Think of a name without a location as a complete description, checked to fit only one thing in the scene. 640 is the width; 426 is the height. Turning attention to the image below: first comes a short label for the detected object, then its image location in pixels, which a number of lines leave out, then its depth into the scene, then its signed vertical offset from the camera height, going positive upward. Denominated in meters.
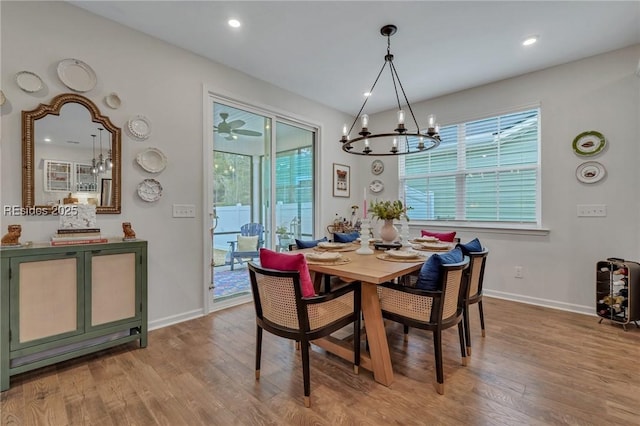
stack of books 2.12 -0.19
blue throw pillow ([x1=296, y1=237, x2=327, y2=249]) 2.97 -0.33
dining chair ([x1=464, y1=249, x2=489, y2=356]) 2.20 -0.54
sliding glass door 3.43 +0.30
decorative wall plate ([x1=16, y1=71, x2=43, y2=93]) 2.14 +0.95
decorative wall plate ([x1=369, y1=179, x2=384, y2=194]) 4.97 +0.45
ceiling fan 3.46 +1.02
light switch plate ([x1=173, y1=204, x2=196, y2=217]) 2.97 +0.01
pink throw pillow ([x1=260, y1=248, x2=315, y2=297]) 1.73 -0.31
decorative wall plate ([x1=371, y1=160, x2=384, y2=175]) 4.98 +0.78
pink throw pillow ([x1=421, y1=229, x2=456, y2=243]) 3.33 -0.27
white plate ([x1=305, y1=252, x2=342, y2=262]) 2.11 -0.33
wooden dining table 1.84 -0.60
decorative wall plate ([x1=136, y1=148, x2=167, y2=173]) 2.72 +0.49
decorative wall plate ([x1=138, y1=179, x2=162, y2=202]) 2.72 +0.20
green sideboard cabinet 1.86 -0.64
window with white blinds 3.64 +0.55
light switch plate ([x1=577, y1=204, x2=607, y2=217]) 3.11 +0.04
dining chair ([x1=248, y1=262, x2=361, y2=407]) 1.71 -0.61
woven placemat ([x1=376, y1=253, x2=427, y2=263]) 2.21 -0.36
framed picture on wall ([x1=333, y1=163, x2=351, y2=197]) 4.85 +0.54
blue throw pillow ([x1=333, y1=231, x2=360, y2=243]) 3.30 -0.29
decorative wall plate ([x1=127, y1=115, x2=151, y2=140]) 2.66 +0.77
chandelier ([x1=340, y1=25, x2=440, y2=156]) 2.38 +1.09
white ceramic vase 2.81 -0.18
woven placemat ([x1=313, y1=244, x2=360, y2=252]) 2.76 -0.35
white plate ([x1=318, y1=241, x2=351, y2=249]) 2.81 -0.32
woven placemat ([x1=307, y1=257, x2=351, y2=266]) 2.07 -0.36
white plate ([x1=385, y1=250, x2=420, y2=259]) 2.25 -0.33
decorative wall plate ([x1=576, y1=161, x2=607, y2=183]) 3.11 +0.45
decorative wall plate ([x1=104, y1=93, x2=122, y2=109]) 2.53 +0.96
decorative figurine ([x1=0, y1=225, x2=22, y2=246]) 1.92 -0.17
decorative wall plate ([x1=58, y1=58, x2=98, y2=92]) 2.32 +1.10
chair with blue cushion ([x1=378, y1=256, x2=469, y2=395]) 1.80 -0.60
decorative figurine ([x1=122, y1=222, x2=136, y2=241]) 2.46 -0.18
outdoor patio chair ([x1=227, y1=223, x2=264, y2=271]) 3.74 -0.41
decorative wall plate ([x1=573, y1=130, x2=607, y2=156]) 3.11 +0.76
